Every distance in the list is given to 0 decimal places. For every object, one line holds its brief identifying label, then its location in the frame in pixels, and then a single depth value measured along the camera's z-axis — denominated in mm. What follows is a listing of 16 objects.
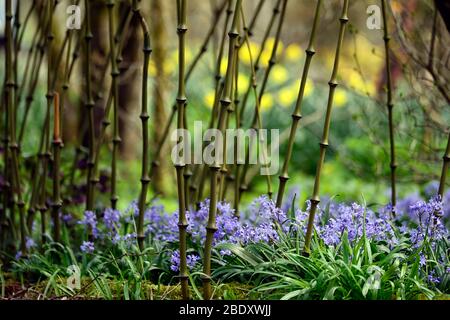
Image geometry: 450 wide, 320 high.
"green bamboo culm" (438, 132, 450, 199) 2369
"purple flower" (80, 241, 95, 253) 2585
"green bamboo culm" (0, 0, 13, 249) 3172
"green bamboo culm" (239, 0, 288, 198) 2702
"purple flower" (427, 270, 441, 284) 2148
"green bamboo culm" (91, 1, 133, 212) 2682
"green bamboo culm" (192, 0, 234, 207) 2748
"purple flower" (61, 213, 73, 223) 3223
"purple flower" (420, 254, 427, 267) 2136
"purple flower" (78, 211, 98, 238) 2809
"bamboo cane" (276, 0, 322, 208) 2150
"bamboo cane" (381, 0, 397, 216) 2738
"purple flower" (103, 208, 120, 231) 2803
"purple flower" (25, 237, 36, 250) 2996
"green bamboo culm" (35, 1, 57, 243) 2679
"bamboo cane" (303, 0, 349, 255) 2127
